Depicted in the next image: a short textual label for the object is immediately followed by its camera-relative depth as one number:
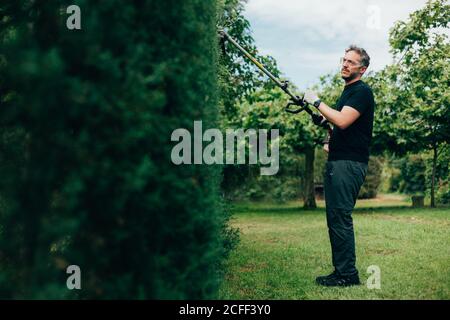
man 4.77
